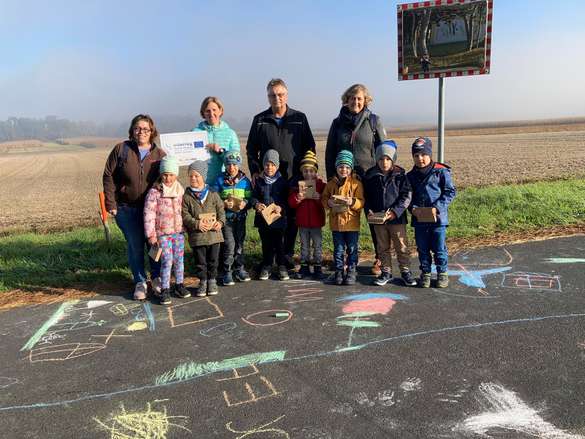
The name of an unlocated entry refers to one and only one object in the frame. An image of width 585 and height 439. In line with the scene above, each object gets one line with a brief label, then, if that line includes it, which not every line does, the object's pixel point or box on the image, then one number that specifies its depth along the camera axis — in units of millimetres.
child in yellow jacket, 5133
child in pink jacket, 4914
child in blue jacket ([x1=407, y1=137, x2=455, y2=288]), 4945
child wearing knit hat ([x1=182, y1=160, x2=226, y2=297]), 5043
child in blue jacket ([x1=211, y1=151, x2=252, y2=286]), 5309
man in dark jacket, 5375
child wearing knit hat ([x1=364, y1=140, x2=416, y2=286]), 5059
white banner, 5273
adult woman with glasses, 4969
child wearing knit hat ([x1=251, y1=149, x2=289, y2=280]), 5320
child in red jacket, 5340
